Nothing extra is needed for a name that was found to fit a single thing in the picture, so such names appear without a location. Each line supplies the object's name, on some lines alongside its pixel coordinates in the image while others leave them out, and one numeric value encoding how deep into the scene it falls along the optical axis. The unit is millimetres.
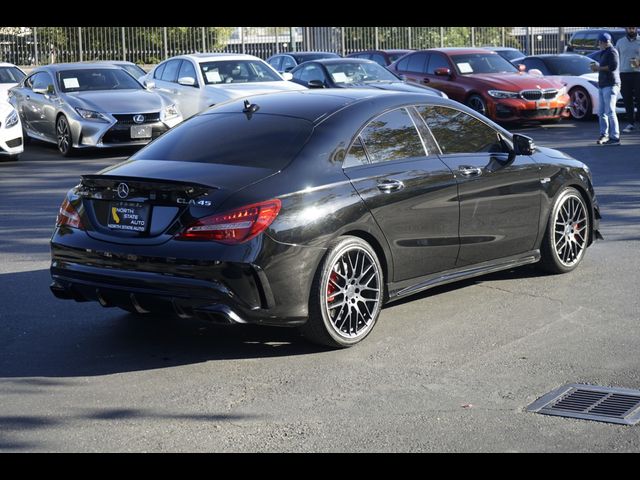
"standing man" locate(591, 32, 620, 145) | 18375
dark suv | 32594
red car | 22125
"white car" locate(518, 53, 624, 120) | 22969
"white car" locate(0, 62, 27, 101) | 26172
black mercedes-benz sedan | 6648
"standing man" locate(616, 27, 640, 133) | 20016
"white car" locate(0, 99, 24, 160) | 17422
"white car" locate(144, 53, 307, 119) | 20344
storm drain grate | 5660
